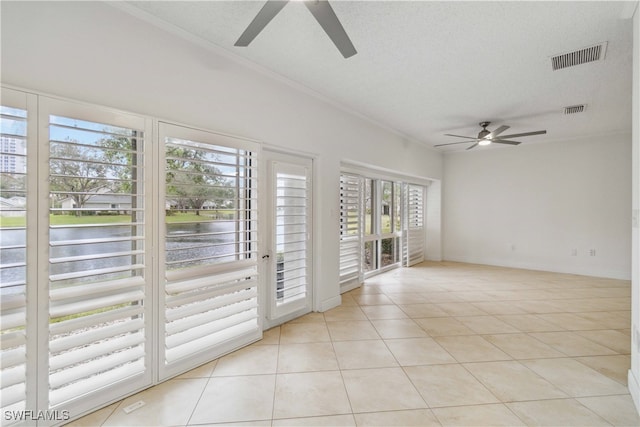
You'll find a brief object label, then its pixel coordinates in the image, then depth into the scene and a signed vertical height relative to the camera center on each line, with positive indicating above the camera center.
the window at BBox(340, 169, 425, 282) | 4.51 -0.20
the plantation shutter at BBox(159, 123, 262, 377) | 2.20 -0.28
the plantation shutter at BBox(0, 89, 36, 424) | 1.52 -0.20
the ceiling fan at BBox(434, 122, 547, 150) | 4.46 +1.24
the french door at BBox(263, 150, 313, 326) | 3.05 -0.27
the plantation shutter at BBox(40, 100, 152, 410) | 1.71 -0.26
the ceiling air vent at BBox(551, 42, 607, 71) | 2.47 +1.44
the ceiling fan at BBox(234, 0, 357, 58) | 1.55 +1.14
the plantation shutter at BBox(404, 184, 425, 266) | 6.28 -0.27
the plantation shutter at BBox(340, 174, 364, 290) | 4.41 -0.25
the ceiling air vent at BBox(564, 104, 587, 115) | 3.91 +1.49
